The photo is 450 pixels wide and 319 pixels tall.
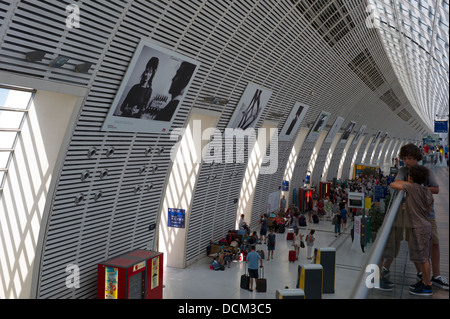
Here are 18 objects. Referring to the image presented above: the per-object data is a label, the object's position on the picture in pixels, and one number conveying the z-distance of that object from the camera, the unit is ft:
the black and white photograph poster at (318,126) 108.21
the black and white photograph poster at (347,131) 147.50
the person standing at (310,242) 71.26
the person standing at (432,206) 14.33
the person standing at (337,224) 85.59
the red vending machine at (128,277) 42.68
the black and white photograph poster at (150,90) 38.34
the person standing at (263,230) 78.95
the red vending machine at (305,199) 112.88
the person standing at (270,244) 67.10
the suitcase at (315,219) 97.91
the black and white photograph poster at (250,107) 63.52
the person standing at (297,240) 69.41
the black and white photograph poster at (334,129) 127.56
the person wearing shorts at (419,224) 13.91
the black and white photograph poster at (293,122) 87.74
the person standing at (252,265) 52.90
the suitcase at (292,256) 65.41
